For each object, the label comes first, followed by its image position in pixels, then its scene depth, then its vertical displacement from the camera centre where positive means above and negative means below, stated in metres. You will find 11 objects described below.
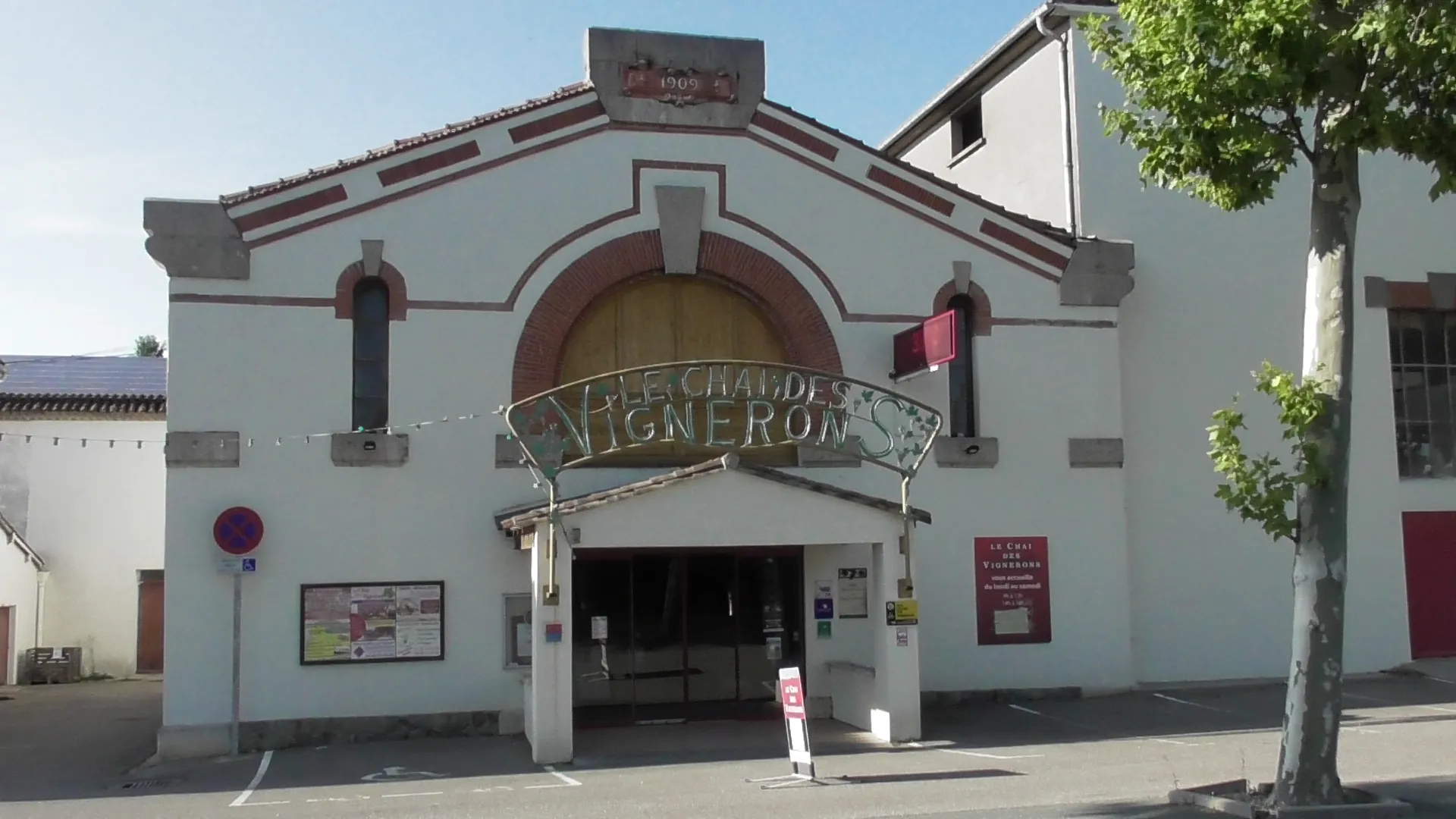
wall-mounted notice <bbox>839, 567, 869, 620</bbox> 17.83 -0.54
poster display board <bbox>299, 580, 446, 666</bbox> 16.09 -0.73
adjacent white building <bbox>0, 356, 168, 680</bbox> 26.56 +1.00
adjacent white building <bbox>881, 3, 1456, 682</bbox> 19.62 +2.65
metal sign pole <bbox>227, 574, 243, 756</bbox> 15.33 -0.94
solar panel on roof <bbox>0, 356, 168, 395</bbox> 28.09 +4.12
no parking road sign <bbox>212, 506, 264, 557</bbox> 15.33 +0.38
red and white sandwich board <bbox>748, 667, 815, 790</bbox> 12.48 -1.59
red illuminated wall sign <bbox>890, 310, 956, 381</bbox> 16.55 +2.58
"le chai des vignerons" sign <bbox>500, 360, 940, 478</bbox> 14.88 +1.72
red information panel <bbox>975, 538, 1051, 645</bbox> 18.19 -0.58
